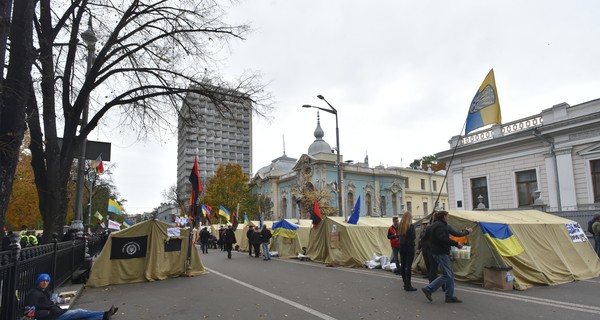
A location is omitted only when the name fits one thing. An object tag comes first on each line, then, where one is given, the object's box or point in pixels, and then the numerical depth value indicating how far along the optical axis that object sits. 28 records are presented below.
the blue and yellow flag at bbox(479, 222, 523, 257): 9.88
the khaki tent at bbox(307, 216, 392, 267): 15.23
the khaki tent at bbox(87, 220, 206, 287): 11.31
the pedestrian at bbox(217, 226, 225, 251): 26.72
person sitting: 5.39
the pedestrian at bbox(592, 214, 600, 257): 12.85
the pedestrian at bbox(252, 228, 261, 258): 19.67
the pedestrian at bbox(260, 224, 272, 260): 18.07
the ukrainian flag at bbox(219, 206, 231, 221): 30.56
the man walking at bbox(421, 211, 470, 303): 7.77
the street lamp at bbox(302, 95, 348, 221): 20.19
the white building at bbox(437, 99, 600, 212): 20.23
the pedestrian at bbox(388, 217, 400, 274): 12.24
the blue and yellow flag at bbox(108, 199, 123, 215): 17.83
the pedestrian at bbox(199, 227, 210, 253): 24.36
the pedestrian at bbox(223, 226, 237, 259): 19.05
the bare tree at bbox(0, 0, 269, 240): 9.97
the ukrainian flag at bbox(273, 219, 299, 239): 20.09
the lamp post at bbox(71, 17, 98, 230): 12.07
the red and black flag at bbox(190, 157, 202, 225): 13.80
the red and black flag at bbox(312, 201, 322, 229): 17.30
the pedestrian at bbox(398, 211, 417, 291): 9.08
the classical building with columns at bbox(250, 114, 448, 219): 52.75
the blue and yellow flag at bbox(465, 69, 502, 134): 10.88
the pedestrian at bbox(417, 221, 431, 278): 9.00
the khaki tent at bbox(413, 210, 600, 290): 9.88
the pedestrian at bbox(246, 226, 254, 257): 20.31
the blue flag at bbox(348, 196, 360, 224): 16.22
